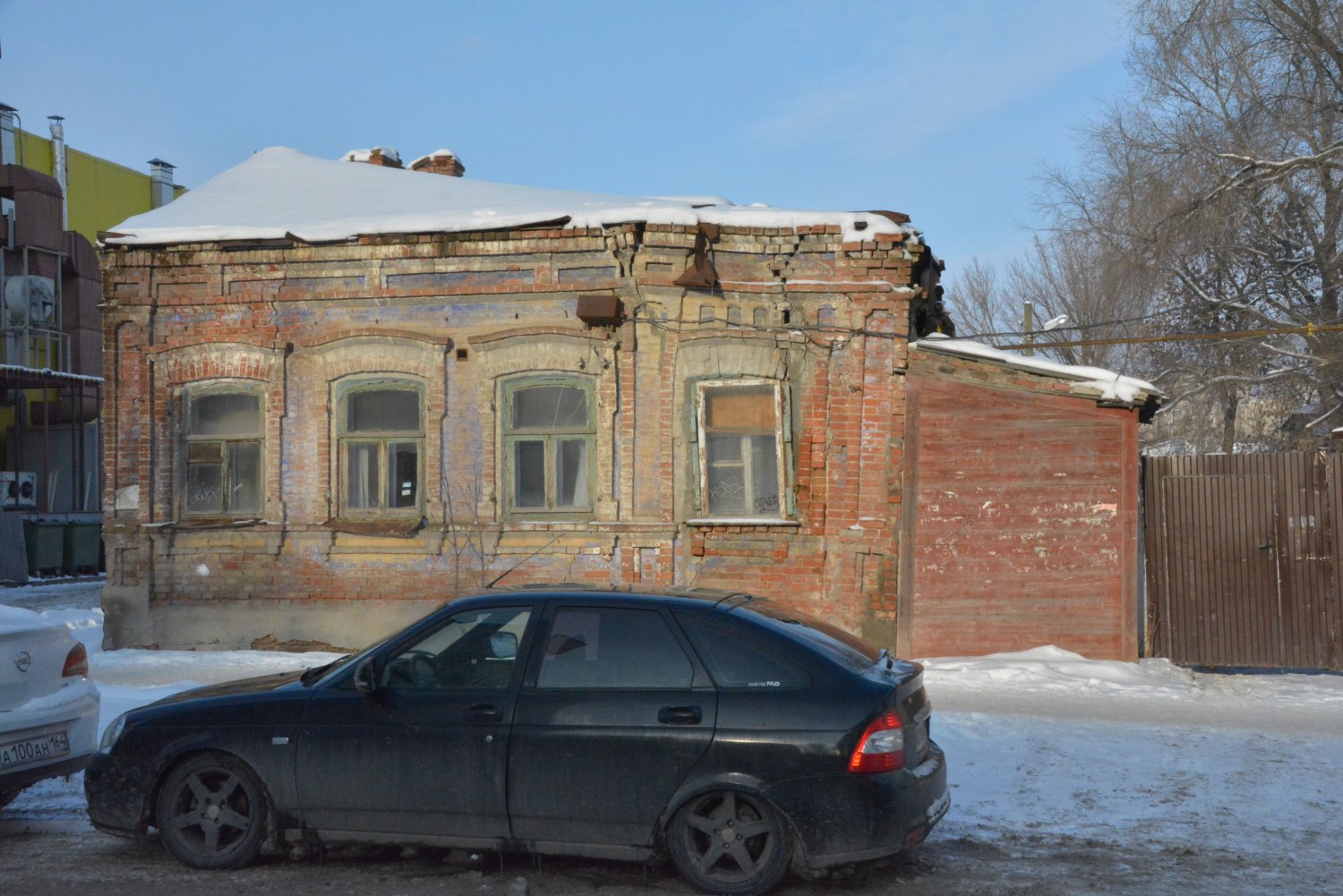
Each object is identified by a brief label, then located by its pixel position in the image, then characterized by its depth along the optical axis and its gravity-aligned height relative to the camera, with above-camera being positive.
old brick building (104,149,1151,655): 11.85 +1.01
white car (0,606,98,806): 6.30 -1.05
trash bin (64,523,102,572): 26.34 -0.72
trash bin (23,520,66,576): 25.42 -0.64
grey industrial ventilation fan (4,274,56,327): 28.91 +5.31
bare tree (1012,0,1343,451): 18.78 +4.81
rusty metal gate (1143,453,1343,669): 11.10 -0.58
